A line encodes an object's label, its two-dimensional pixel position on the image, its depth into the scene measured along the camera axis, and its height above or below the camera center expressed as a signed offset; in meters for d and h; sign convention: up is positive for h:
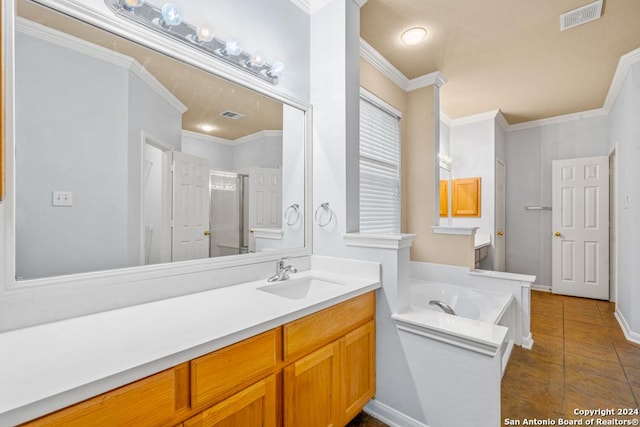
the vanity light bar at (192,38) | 1.19 +0.84
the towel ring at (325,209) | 1.95 -0.01
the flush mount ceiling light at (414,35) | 2.40 +1.52
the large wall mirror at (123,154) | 1.01 +0.25
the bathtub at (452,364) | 1.30 -0.74
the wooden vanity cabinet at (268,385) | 0.76 -0.59
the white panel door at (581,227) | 3.98 -0.19
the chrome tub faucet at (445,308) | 2.28 -0.75
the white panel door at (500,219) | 4.32 -0.08
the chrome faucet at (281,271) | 1.69 -0.35
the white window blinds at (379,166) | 2.78 +0.49
